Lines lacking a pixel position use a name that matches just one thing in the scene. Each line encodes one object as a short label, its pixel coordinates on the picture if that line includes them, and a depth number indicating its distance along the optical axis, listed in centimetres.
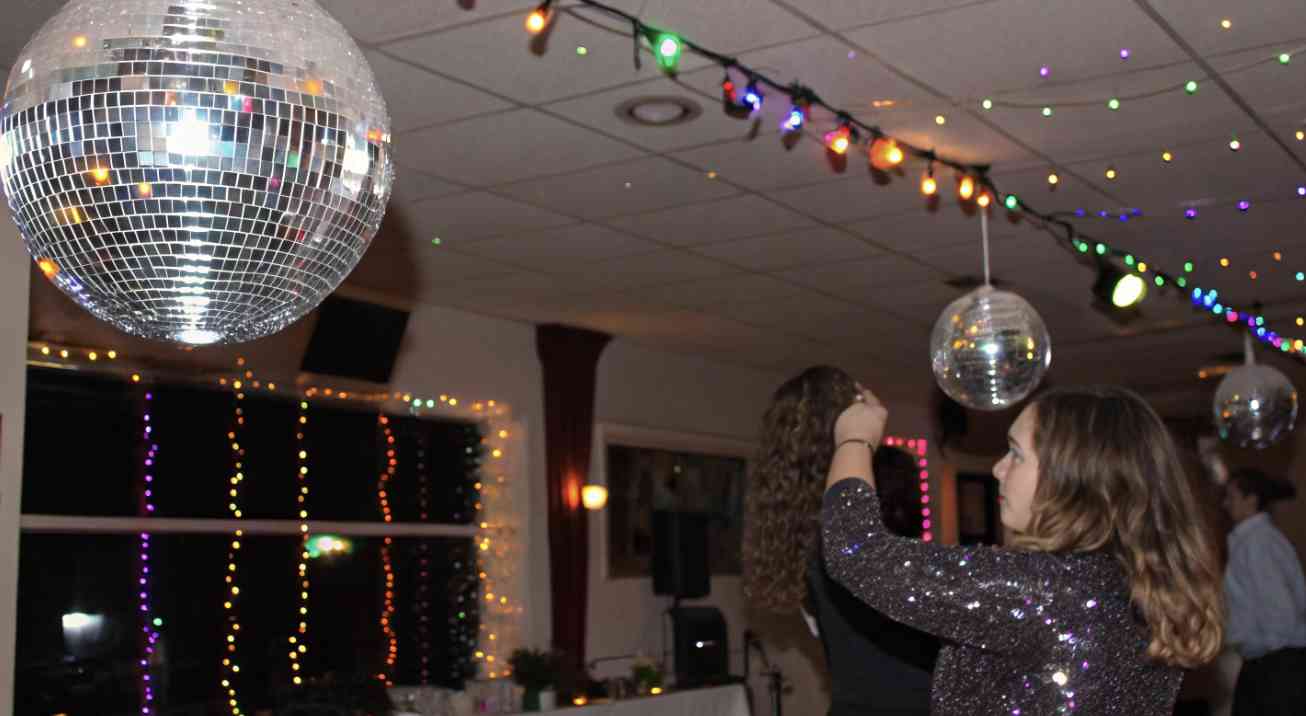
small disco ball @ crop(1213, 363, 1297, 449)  607
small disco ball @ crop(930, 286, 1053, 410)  436
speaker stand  912
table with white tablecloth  658
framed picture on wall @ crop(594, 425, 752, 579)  852
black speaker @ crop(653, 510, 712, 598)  826
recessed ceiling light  423
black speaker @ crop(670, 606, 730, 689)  812
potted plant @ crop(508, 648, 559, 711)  672
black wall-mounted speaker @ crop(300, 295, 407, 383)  662
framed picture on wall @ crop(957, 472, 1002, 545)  1278
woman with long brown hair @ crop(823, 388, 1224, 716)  164
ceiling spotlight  618
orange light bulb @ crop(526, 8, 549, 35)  348
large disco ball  154
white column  421
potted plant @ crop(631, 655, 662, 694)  735
